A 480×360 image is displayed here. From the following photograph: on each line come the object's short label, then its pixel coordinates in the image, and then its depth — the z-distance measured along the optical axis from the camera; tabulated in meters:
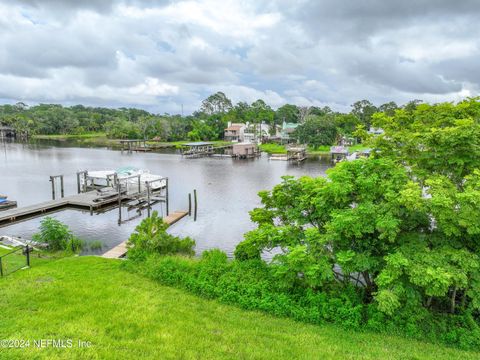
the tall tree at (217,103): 123.19
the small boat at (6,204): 24.14
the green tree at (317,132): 71.88
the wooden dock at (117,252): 15.22
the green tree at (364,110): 85.12
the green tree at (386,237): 7.80
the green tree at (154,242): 13.19
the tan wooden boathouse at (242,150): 62.03
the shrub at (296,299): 8.65
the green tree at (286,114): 102.81
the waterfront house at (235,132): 88.25
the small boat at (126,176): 30.61
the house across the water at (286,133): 81.50
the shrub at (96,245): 17.34
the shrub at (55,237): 16.02
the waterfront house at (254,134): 87.68
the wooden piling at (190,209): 23.94
